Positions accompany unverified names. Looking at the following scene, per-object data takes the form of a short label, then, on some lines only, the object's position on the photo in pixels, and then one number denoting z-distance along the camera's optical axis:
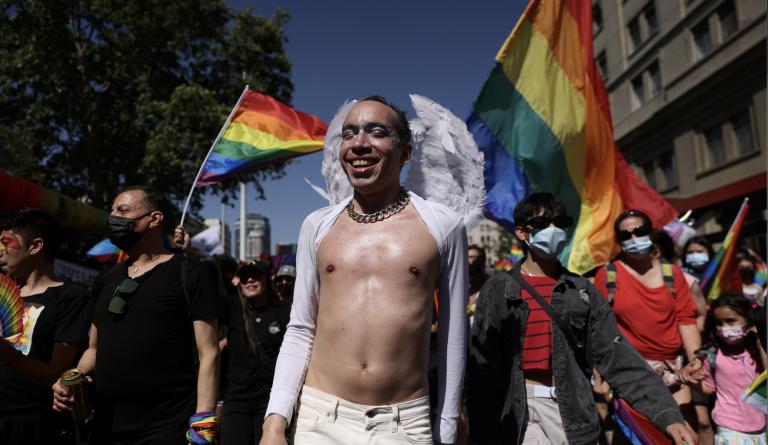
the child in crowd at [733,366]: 4.25
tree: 15.30
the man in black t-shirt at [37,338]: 3.02
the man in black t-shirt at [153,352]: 2.92
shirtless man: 2.04
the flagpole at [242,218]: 20.77
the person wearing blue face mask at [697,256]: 6.65
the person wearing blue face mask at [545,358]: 2.90
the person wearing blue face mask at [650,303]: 4.28
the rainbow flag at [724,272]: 6.23
